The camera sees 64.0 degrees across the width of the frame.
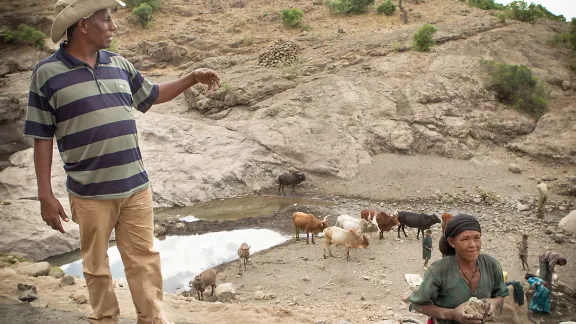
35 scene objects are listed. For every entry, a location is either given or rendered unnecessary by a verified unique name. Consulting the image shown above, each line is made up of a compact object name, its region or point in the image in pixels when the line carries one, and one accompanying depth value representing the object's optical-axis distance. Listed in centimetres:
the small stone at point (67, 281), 626
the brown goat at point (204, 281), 827
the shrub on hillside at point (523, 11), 2455
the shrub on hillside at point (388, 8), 2764
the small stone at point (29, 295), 528
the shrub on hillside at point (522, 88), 1944
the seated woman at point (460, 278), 283
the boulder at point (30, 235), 1000
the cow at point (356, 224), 1130
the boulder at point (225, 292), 843
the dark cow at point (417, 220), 1158
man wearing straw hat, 293
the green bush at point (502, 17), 2450
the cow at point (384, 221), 1183
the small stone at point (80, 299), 541
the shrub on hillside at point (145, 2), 3091
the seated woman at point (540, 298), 738
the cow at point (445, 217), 1166
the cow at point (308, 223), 1159
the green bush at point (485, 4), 2970
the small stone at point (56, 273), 697
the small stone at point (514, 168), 1678
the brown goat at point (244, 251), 1009
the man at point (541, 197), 1362
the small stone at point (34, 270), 673
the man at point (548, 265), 759
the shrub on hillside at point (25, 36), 2602
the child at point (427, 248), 935
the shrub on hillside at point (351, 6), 2850
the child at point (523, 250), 934
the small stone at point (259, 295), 859
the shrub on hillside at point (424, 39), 2142
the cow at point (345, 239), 1030
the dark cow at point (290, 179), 1653
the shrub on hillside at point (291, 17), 2841
